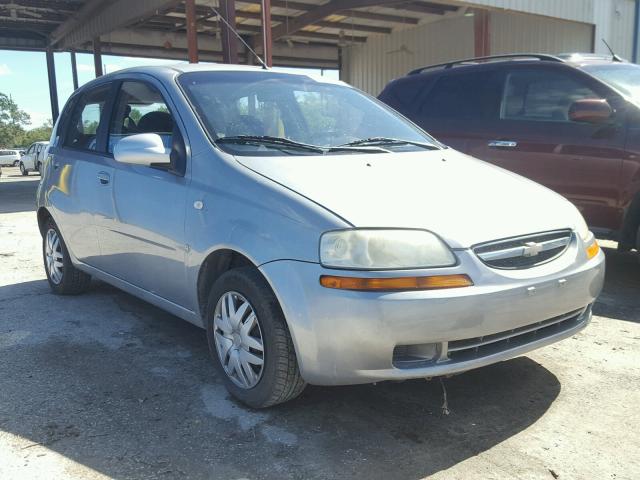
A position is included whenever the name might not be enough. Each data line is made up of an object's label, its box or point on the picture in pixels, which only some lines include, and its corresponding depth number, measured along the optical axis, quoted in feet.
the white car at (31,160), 97.45
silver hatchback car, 8.10
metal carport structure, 48.52
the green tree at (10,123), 258.98
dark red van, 15.44
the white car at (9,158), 139.97
